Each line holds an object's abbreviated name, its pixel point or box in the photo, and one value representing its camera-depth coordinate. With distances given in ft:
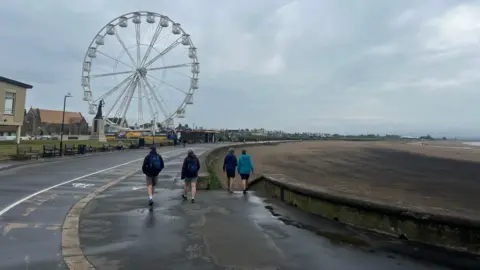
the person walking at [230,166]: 45.11
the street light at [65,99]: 129.75
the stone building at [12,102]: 138.82
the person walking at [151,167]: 36.01
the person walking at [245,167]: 44.78
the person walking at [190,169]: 38.68
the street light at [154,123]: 215.06
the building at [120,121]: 224.68
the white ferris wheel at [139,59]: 198.08
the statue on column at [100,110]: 205.06
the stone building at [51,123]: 399.11
